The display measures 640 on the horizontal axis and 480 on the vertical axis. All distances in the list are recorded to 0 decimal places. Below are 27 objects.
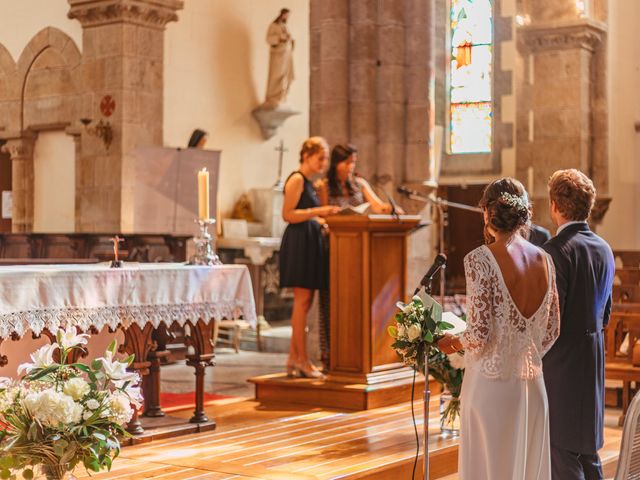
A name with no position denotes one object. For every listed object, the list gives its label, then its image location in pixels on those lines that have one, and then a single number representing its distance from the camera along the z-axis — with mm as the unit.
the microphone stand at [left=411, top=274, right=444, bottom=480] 4469
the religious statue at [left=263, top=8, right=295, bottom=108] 15430
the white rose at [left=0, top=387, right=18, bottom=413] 3307
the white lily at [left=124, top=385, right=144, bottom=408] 3418
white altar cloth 5555
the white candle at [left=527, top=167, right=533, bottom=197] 15430
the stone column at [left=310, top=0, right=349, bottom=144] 9961
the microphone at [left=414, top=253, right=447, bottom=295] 4332
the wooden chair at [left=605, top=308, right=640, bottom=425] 7586
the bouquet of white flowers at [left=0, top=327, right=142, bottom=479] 3242
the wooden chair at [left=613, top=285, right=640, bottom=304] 9438
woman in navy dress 7680
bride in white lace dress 4215
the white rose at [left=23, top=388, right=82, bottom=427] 3221
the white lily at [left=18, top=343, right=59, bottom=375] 3373
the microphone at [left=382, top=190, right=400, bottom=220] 7488
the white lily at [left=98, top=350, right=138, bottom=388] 3391
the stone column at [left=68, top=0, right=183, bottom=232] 13250
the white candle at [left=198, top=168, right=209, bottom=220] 6652
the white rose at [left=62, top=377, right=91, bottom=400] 3289
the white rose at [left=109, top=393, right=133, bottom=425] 3334
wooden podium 7504
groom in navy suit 4855
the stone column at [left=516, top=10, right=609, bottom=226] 14273
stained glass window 17703
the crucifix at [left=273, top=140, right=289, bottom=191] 15605
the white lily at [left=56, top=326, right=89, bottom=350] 3383
